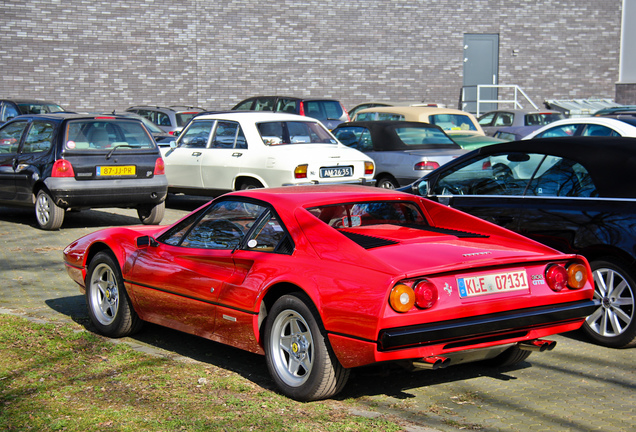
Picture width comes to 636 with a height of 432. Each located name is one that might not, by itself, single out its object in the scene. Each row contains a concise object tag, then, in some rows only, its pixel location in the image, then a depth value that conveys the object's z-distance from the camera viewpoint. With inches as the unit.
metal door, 1288.1
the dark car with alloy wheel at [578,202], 234.1
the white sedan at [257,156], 467.2
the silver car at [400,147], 533.6
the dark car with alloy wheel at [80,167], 447.2
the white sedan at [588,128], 460.4
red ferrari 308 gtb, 172.9
